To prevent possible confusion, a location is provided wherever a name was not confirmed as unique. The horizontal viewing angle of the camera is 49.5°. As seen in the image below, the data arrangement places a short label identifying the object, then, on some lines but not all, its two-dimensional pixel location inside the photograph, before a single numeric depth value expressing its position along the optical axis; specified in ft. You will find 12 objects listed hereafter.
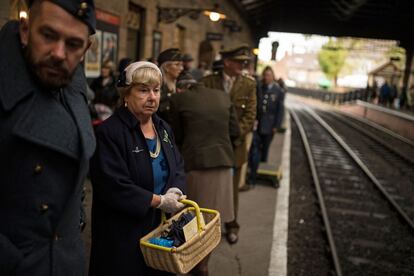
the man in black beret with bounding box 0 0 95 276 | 5.09
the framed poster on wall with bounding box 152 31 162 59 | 37.63
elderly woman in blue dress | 8.13
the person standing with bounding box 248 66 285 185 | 28.43
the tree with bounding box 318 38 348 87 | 209.77
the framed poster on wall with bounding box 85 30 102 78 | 26.27
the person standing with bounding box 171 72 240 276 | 12.96
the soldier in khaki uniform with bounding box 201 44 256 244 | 16.34
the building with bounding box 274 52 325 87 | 342.23
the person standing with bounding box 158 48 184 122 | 14.61
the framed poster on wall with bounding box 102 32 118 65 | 28.43
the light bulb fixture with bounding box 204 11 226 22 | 32.73
